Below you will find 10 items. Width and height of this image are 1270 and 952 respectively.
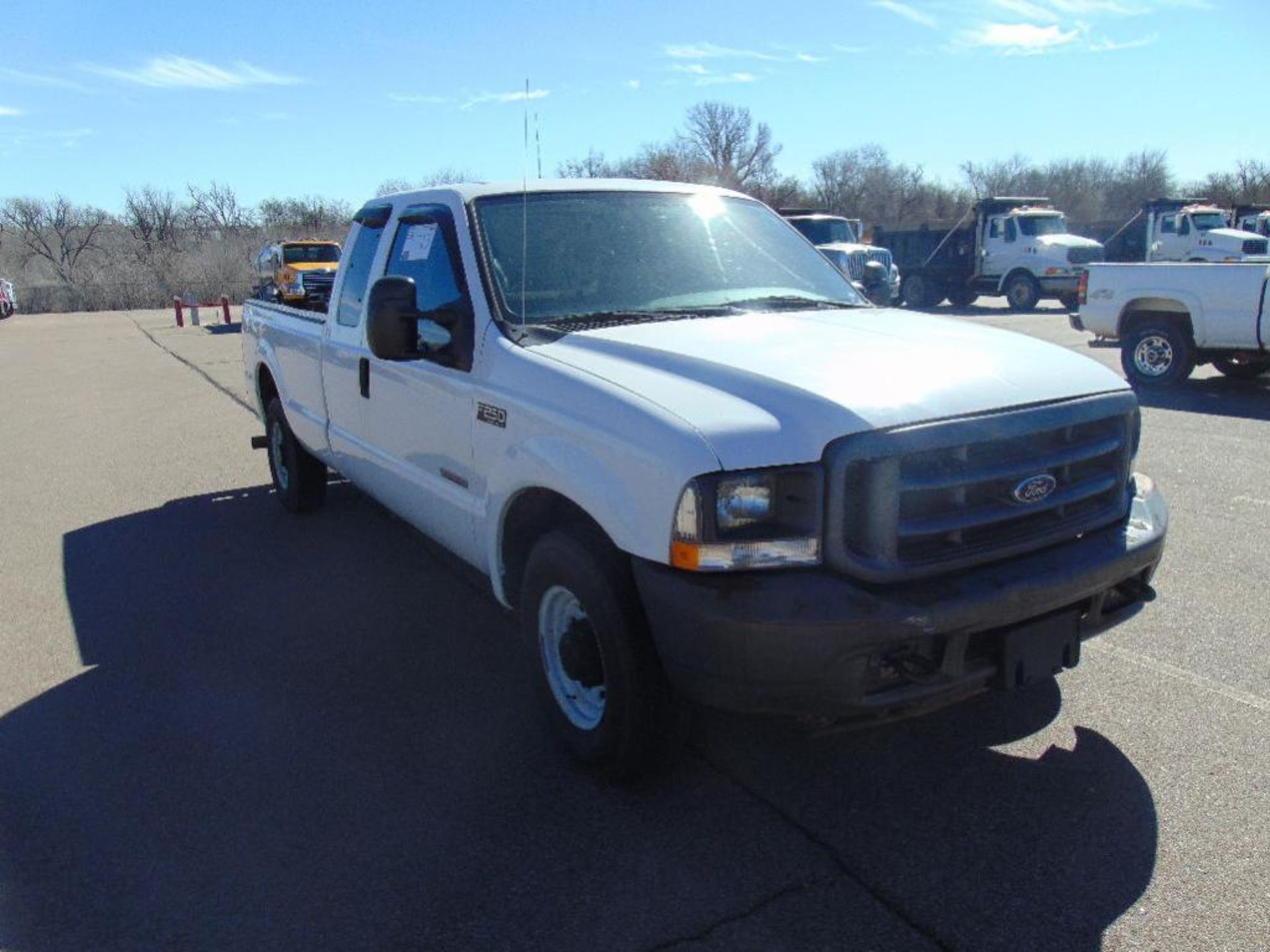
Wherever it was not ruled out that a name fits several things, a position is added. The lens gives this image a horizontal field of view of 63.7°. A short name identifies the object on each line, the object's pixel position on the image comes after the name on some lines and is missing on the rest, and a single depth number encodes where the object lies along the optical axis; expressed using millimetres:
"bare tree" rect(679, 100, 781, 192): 63844
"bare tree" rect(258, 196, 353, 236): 61000
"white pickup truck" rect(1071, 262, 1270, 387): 10766
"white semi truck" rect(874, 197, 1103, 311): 25516
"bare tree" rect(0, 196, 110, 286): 64625
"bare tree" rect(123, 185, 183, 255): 64375
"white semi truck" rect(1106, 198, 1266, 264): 23859
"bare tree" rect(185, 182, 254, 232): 65625
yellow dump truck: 25059
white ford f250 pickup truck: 2760
